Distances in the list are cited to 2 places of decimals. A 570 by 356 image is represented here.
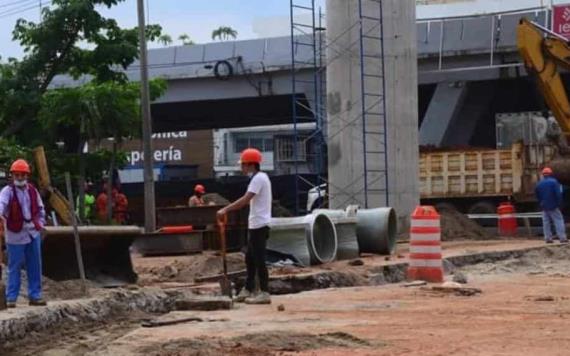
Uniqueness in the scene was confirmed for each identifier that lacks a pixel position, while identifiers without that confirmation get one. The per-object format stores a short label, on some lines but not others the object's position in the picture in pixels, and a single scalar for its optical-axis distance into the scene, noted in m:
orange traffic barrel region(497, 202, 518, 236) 33.75
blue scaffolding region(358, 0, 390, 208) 29.47
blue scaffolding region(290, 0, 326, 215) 34.69
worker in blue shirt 26.42
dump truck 37.12
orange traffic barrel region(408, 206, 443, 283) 17.06
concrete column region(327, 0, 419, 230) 29.59
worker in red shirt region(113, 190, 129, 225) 32.71
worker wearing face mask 12.72
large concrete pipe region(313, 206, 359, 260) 22.09
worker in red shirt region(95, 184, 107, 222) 31.88
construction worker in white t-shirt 13.48
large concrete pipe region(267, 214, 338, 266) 19.89
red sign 44.56
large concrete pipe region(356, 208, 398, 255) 22.83
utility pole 29.16
